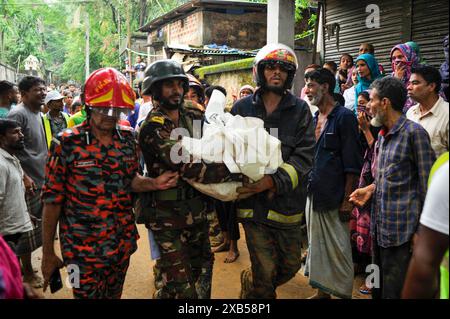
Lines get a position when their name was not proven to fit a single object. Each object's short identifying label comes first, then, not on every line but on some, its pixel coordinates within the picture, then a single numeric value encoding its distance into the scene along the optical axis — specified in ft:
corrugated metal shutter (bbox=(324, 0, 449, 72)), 19.71
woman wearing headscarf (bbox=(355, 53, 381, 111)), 17.54
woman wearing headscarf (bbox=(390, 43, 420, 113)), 15.08
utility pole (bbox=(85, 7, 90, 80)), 89.88
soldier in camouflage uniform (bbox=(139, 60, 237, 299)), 8.86
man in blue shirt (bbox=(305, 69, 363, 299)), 12.07
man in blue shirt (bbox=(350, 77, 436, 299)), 9.70
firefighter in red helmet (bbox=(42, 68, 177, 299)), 8.62
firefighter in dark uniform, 10.16
